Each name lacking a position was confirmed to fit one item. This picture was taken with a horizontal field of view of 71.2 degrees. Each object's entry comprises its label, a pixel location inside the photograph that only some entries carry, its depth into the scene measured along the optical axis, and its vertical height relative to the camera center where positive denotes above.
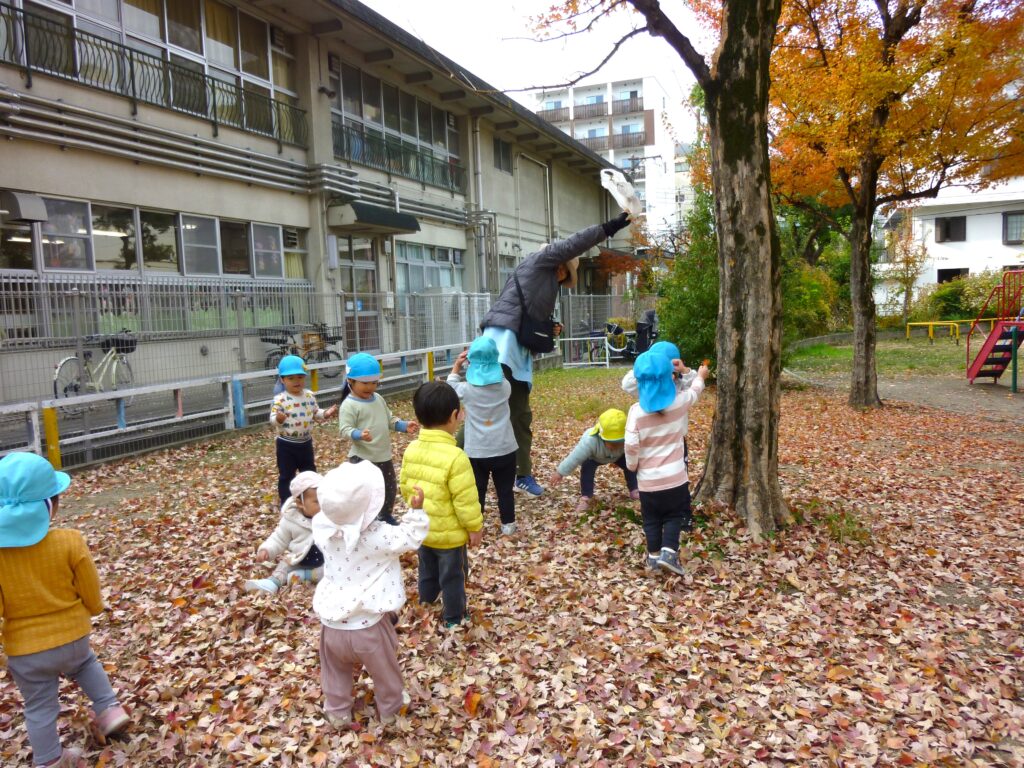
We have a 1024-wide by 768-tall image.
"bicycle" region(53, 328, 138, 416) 8.15 -0.32
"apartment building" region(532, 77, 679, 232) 57.34 +16.95
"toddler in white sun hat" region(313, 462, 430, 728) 2.84 -1.01
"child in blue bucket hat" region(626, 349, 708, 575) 4.38 -0.81
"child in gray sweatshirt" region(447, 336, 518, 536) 5.16 -0.65
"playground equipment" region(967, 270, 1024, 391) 14.45 -0.97
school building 9.80 +3.06
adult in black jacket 5.73 +0.16
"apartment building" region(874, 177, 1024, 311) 37.38 +3.83
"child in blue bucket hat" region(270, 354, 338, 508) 5.39 -0.64
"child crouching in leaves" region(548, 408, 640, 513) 5.49 -1.03
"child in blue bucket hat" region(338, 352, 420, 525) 5.00 -0.63
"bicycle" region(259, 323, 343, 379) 10.97 -0.16
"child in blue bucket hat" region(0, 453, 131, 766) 2.70 -0.97
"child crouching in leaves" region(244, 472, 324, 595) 3.96 -1.21
